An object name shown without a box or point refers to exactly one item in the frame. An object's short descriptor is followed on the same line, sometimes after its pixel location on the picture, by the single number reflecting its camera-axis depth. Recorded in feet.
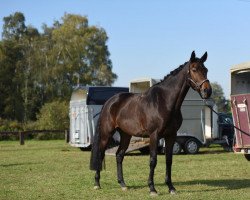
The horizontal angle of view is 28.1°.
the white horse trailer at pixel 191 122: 72.02
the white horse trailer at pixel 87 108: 78.74
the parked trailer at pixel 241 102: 47.78
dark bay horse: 31.45
